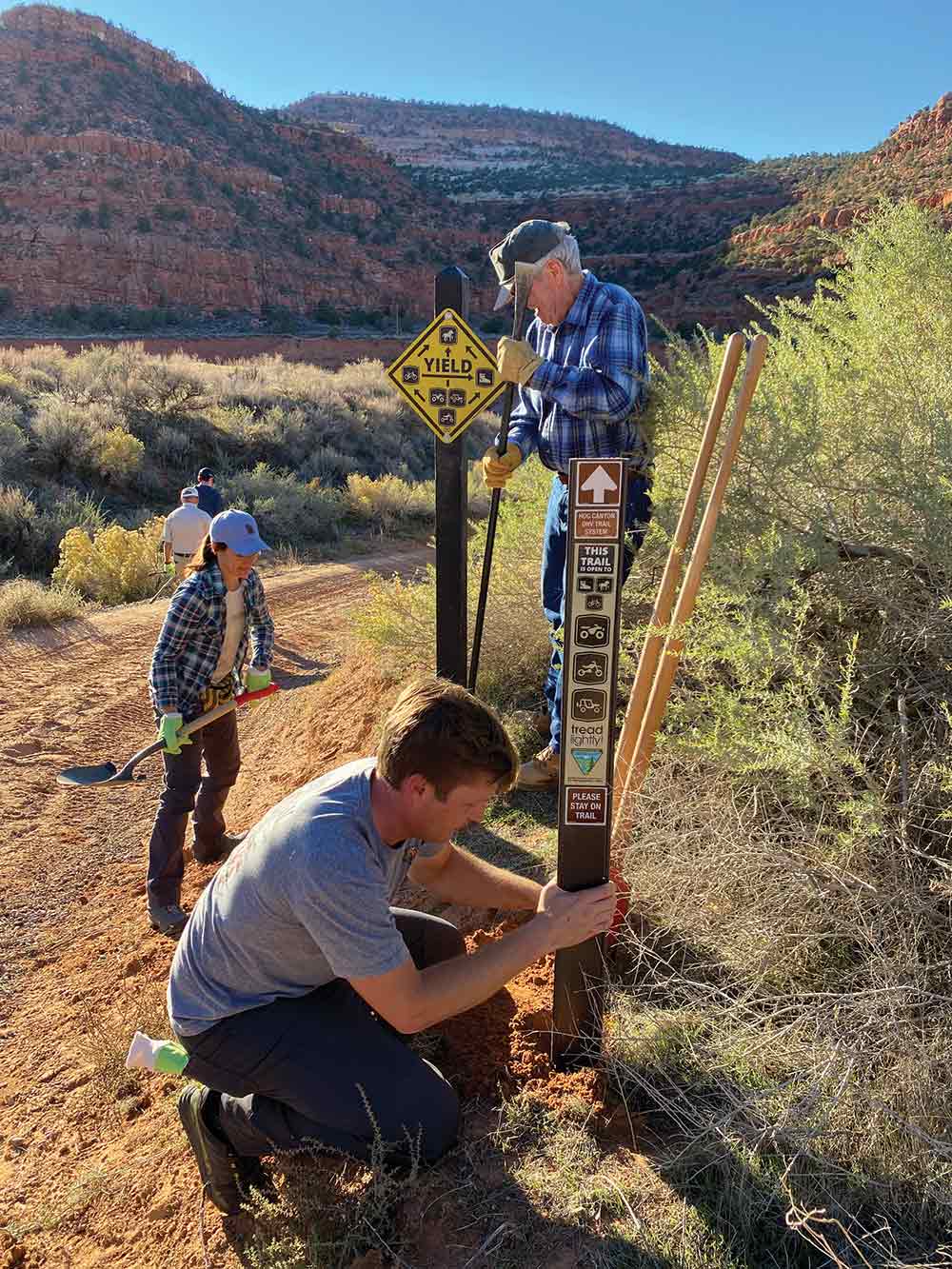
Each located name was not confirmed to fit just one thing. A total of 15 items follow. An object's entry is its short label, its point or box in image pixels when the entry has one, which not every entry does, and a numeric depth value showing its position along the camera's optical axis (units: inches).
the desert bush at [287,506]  494.6
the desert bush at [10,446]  480.4
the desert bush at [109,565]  373.4
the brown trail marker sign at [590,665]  80.7
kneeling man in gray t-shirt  79.4
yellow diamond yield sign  147.5
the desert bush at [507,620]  188.7
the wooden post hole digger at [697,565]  104.8
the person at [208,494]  312.7
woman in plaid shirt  142.4
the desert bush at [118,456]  513.7
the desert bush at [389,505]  548.4
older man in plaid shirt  125.3
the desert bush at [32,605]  304.3
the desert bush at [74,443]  504.1
